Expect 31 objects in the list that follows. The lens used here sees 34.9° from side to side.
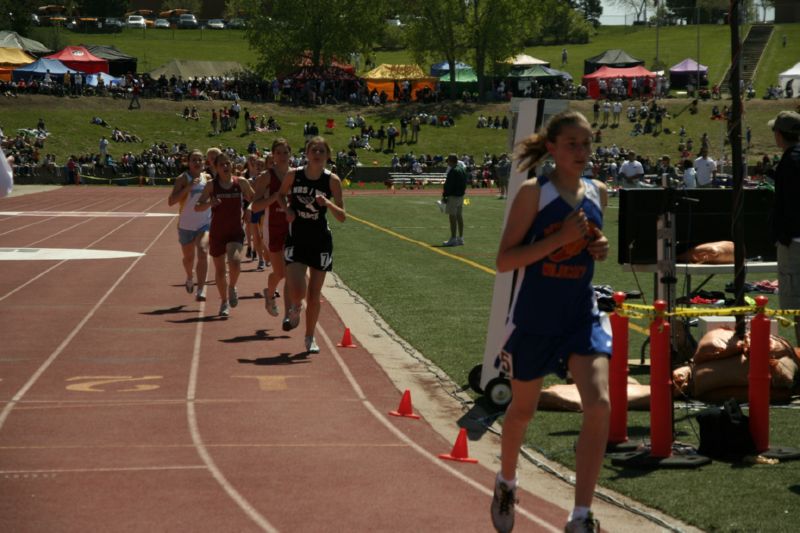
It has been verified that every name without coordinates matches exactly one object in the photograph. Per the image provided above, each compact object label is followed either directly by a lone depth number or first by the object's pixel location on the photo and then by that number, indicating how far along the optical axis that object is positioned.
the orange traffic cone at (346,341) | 13.10
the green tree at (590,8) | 176.62
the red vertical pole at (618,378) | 7.86
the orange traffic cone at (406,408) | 9.52
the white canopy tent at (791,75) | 71.62
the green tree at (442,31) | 93.19
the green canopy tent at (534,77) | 88.69
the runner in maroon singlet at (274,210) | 13.66
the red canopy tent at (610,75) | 84.88
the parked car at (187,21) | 141.25
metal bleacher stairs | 101.88
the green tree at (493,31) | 91.56
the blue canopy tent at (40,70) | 79.56
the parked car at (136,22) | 136.38
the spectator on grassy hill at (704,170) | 28.94
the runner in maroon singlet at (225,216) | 15.27
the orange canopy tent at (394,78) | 90.19
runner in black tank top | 12.38
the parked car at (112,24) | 133.88
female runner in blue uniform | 5.77
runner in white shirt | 16.28
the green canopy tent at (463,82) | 93.69
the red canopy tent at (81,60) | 82.93
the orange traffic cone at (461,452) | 8.07
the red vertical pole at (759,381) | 7.77
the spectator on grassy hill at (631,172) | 34.62
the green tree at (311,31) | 96.25
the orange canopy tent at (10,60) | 82.62
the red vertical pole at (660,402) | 7.67
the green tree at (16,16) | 112.62
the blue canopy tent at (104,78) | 82.31
